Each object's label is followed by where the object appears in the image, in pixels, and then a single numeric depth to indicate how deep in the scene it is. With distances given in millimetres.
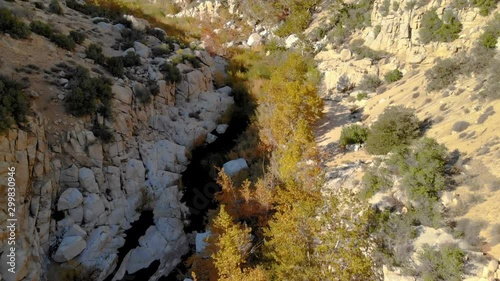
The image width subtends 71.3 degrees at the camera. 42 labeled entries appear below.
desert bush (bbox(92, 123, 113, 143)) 20000
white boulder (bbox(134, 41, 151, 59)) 27734
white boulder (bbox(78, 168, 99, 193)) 18172
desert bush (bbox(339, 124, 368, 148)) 20734
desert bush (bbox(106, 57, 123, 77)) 24094
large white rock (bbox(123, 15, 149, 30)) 32719
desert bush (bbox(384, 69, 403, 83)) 24547
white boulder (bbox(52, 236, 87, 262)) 15992
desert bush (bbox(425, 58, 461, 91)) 20000
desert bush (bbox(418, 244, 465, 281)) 11203
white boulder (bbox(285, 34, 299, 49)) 35875
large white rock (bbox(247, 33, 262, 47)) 38966
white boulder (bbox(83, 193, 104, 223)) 17766
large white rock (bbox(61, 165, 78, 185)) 17678
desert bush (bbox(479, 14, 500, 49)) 18969
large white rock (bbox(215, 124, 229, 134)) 28547
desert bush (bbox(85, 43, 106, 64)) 24375
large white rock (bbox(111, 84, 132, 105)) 22391
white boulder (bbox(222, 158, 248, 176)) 23000
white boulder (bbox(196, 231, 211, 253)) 18355
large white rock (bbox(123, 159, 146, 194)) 20438
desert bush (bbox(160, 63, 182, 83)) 26631
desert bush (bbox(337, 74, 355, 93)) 27125
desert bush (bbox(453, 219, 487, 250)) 11781
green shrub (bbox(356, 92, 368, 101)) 25172
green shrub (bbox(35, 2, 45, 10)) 27791
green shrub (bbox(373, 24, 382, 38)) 27841
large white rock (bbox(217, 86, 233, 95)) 31219
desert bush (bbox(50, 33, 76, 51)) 23797
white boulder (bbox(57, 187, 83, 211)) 17000
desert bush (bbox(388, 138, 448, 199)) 13859
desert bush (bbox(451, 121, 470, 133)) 16484
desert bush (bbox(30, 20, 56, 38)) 23875
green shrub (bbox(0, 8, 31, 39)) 21797
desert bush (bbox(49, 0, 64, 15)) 28344
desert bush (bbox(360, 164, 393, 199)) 15430
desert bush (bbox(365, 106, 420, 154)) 18125
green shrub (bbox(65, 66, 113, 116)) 19562
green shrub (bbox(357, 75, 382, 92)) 25484
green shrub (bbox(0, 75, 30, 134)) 14906
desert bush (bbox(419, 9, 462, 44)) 22922
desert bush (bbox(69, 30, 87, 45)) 25248
